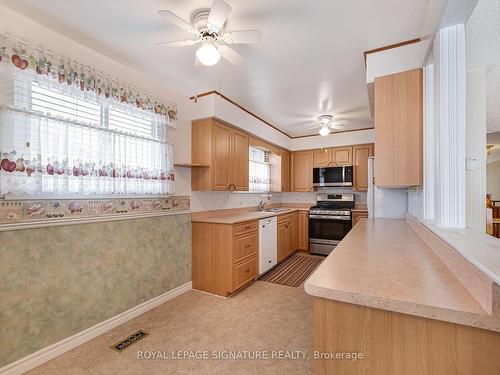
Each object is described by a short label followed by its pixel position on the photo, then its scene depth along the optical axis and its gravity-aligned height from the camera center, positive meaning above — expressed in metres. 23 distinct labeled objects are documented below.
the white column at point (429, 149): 1.76 +0.28
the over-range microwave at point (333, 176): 4.77 +0.22
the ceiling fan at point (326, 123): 3.86 +1.14
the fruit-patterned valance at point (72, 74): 1.63 +0.95
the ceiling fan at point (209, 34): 1.56 +1.09
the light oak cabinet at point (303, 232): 4.93 -0.95
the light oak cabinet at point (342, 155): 4.89 +0.65
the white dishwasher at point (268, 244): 3.49 -0.89
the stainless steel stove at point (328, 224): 4.47 -0.73
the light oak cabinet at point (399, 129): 1.93 +0.48
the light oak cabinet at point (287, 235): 4.14 -0.91
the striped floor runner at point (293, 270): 3.38 -1.35
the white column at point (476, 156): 1.80 +0.22
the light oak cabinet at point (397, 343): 0.73 -0.54
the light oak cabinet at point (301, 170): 5.32 +0.38
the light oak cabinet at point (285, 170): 5.21 +0.38
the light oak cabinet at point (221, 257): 2.84 -0.88
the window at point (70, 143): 1.64 +0.39
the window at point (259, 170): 4.59 +0.35
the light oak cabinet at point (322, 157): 5.11 +0.64
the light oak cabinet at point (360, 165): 4.72 +0.43
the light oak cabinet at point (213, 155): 3.09 +0.44
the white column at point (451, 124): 1.41 +0.37
